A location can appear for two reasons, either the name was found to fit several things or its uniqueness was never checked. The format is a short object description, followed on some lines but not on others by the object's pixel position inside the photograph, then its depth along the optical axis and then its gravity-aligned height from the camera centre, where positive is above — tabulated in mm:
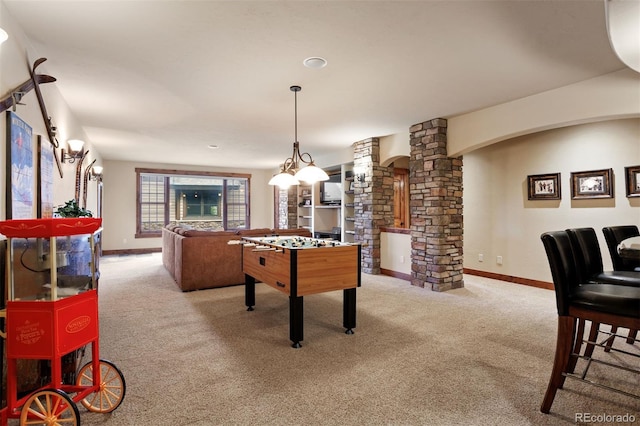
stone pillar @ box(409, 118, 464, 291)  4781 +63
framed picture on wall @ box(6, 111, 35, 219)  2162 +346
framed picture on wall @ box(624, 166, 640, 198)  4082 +415
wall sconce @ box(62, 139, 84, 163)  3811 +792
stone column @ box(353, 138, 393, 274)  6016 +285
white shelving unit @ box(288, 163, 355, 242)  6938 +150
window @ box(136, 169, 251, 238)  9250 +502
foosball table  2820 -489
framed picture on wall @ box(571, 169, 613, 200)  4328 +400
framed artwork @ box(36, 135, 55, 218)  2840 +360
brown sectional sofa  4703 -590
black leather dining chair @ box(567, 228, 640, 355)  2438 -405
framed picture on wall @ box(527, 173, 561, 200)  4840 +413
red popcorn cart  1642 -501
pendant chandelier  3422 +447
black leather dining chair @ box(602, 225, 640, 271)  2945 -256
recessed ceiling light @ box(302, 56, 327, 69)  2939 +1376
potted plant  3072 +69
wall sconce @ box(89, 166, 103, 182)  6127 +870
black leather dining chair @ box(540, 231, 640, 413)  1773 -486
